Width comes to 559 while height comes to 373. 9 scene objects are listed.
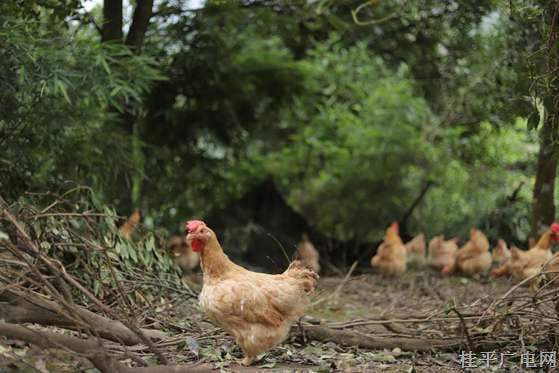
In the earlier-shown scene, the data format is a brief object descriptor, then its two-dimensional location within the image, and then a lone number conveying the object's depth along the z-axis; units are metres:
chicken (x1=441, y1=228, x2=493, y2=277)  10.45
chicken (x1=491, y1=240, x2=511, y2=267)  10.17
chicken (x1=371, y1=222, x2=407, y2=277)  10.45
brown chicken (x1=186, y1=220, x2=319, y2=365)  4.94
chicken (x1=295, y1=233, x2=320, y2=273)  10.38
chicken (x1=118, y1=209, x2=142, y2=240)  7.02
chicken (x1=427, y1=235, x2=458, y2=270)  10.96
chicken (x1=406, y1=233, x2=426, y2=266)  11.22
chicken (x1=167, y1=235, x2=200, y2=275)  10.27
